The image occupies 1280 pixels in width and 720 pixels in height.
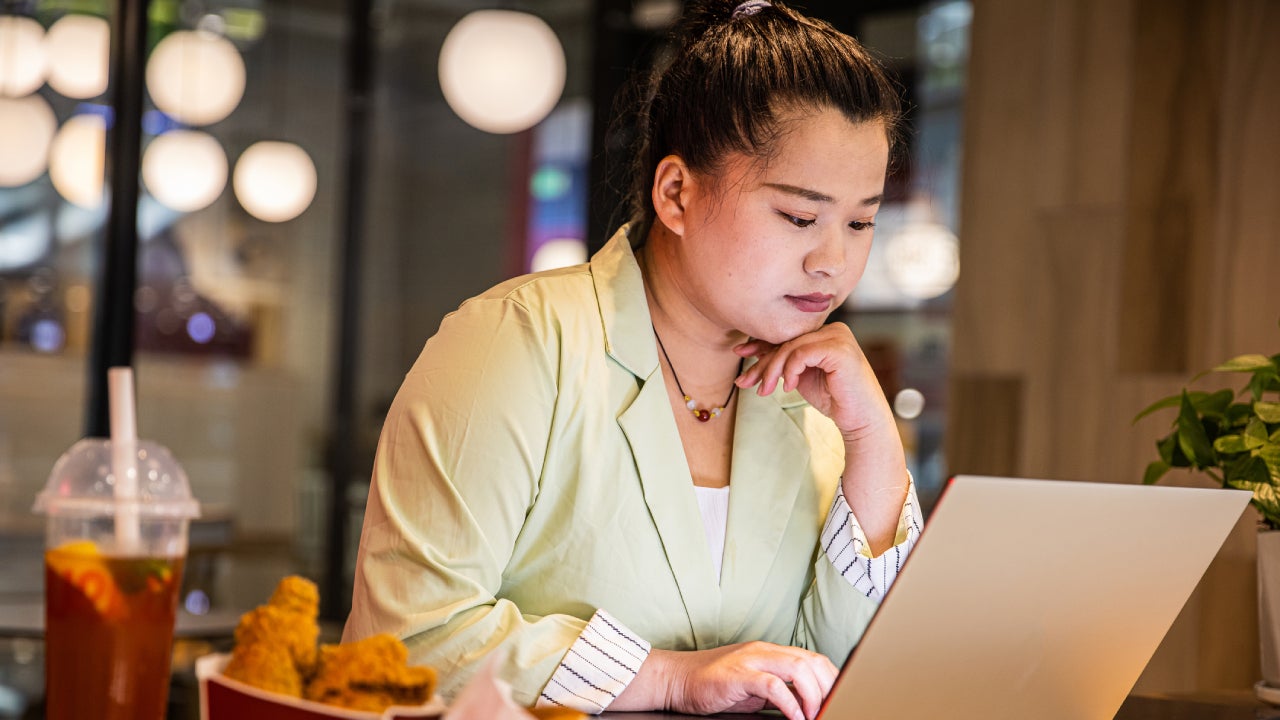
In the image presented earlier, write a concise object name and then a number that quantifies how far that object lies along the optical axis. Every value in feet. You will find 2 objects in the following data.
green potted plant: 4.69
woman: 3.79
